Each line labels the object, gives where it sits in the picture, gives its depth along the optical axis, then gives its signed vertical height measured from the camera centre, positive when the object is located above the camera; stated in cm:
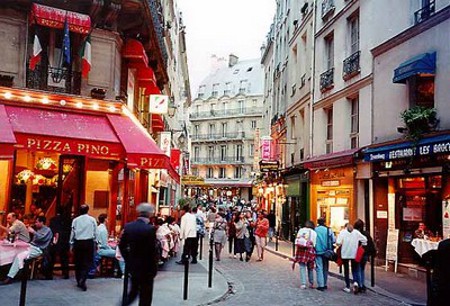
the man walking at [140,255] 758 -94
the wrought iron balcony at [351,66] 1812 +471
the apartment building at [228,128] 7662 +1023
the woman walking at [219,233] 1728 -130
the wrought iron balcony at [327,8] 2111 +787
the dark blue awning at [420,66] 1334 +347
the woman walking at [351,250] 1165 -118
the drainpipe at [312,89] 2283 +478
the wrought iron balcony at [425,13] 1369 +507
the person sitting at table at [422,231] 1375 -88
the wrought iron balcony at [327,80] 2061 +477
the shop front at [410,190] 1299 +25
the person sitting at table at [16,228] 1123 -86
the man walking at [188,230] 1538 -109
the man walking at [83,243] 1061 -108
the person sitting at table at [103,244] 1188 -122
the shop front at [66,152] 1224 +96
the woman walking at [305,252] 1219 -133
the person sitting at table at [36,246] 1068 -121
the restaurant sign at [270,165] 2852 +168
